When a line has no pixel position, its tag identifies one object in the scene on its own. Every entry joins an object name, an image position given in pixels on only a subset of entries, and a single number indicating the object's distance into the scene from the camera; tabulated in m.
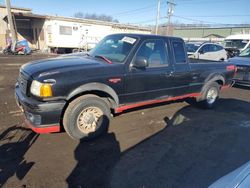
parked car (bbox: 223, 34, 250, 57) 17.91
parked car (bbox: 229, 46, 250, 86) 8.77
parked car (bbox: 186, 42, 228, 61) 14.08
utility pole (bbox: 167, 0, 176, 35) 41.22
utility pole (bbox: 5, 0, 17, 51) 21.20
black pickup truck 3.53
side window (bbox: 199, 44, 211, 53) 14.37
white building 23.61
